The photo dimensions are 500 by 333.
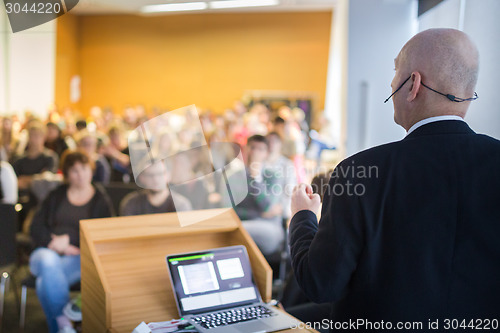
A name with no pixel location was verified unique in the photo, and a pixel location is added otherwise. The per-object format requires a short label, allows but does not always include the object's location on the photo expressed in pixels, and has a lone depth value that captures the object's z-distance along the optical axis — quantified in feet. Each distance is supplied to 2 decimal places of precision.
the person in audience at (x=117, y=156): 17.91
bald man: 3.72
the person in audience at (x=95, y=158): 15.99
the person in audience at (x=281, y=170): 12.85
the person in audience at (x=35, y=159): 16.33
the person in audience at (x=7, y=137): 20.49
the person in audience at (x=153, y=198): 11.16
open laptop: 5.39
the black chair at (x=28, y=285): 9.60
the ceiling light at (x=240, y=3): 39.29
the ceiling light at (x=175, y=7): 41.22
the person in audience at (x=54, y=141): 21.33
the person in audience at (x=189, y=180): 9.60
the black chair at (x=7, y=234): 10.21
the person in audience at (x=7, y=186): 12.96
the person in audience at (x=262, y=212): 12.16
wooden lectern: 5.62
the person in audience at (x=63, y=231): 8.84
